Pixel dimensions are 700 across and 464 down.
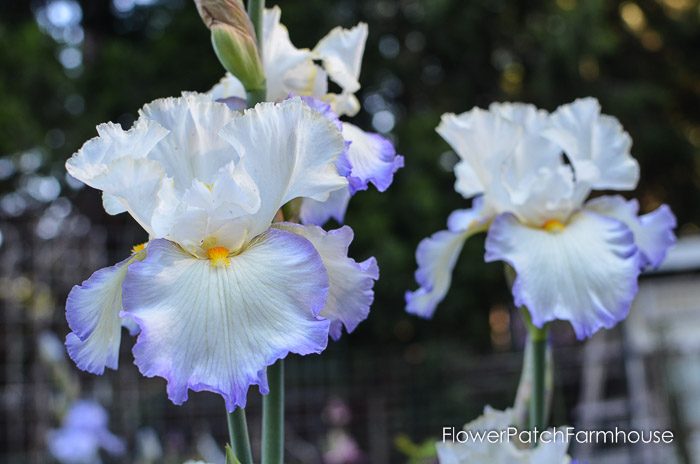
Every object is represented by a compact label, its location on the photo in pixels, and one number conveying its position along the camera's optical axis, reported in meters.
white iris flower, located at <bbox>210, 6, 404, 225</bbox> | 0.53
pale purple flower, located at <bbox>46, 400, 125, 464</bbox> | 1.98
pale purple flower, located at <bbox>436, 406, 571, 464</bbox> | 0.45
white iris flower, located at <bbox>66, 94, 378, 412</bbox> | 0.41
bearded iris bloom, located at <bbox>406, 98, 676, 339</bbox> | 0.58
